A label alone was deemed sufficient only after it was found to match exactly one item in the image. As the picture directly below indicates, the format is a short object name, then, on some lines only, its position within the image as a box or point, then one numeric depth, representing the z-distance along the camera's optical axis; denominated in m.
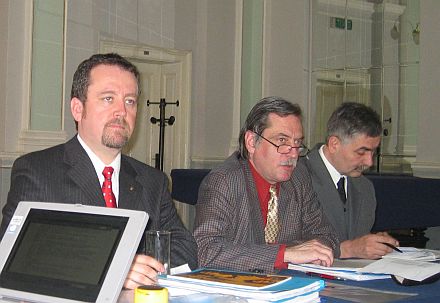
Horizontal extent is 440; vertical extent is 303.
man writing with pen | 3.48
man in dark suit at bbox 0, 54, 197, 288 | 2.37
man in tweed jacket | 2.80
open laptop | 1.54
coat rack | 8.59
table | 2.13
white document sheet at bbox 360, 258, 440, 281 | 2.40
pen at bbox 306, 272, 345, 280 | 2.43
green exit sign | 9.72
